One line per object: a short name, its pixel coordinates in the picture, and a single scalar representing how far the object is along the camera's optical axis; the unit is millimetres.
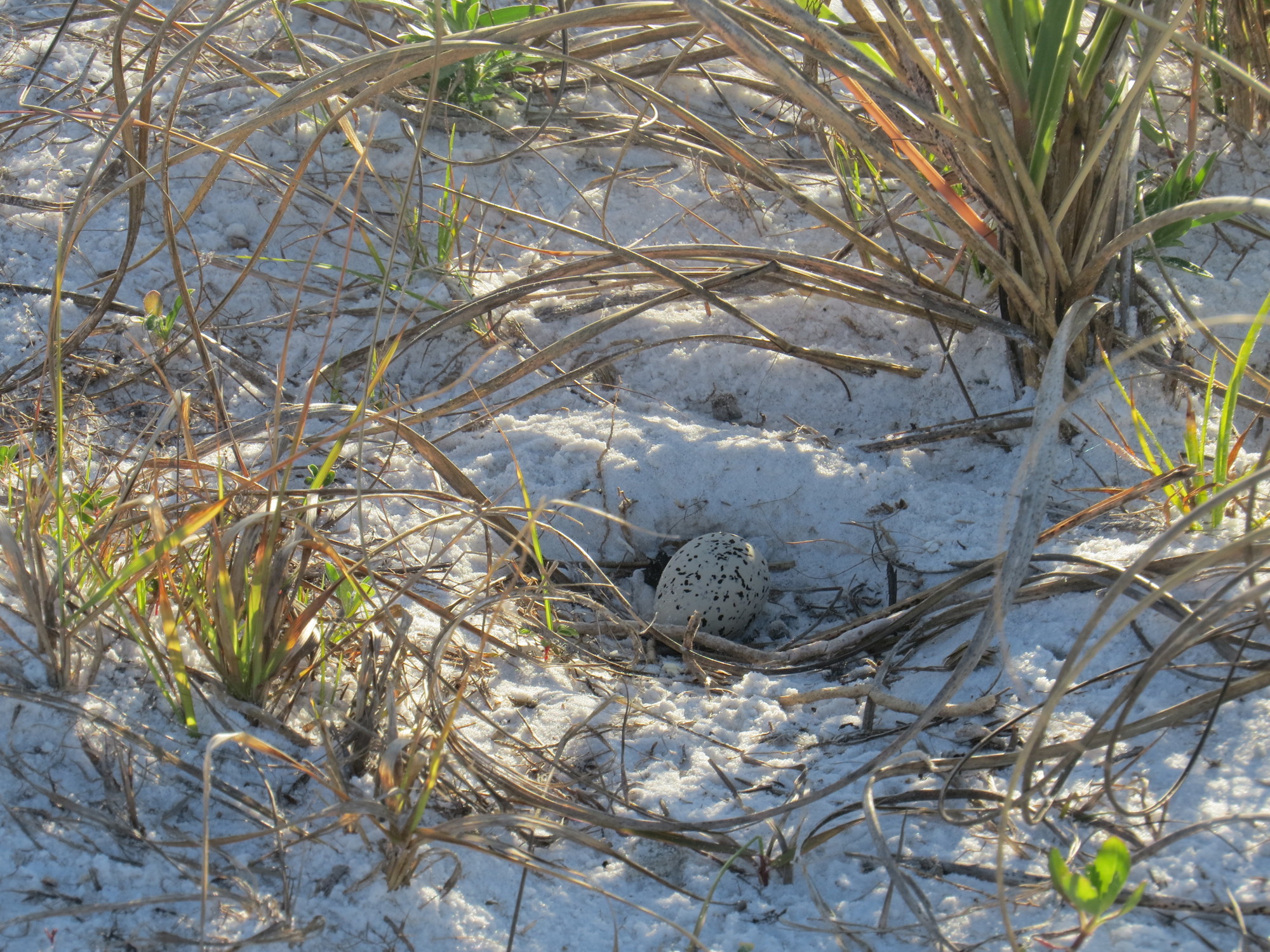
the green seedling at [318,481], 1460
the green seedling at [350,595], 1459
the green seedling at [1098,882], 1191
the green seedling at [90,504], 1482
